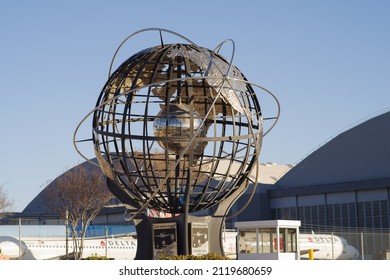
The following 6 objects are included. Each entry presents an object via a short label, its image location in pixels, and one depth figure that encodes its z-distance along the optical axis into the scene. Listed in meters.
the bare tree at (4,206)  78.38
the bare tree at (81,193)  71.81
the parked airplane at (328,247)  63.28
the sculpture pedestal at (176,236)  26.09
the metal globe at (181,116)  24.80
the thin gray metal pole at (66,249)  53.63
